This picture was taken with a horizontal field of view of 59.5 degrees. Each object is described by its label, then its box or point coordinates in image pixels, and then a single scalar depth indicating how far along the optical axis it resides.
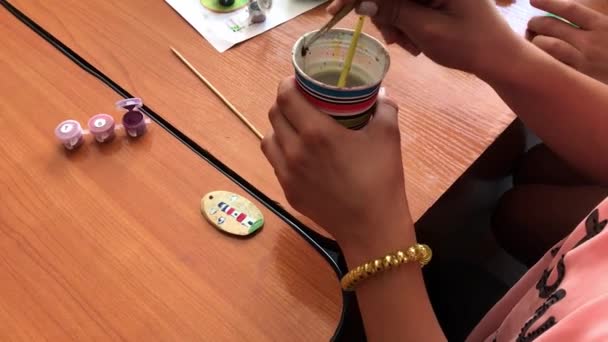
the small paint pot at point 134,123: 0.64
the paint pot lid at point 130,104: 0.66
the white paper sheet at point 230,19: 0.80
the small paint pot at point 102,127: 0.63
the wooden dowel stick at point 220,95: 0.68
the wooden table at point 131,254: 0.50
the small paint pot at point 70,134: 0.62
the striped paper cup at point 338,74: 0.44
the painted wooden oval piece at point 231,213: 0.57
